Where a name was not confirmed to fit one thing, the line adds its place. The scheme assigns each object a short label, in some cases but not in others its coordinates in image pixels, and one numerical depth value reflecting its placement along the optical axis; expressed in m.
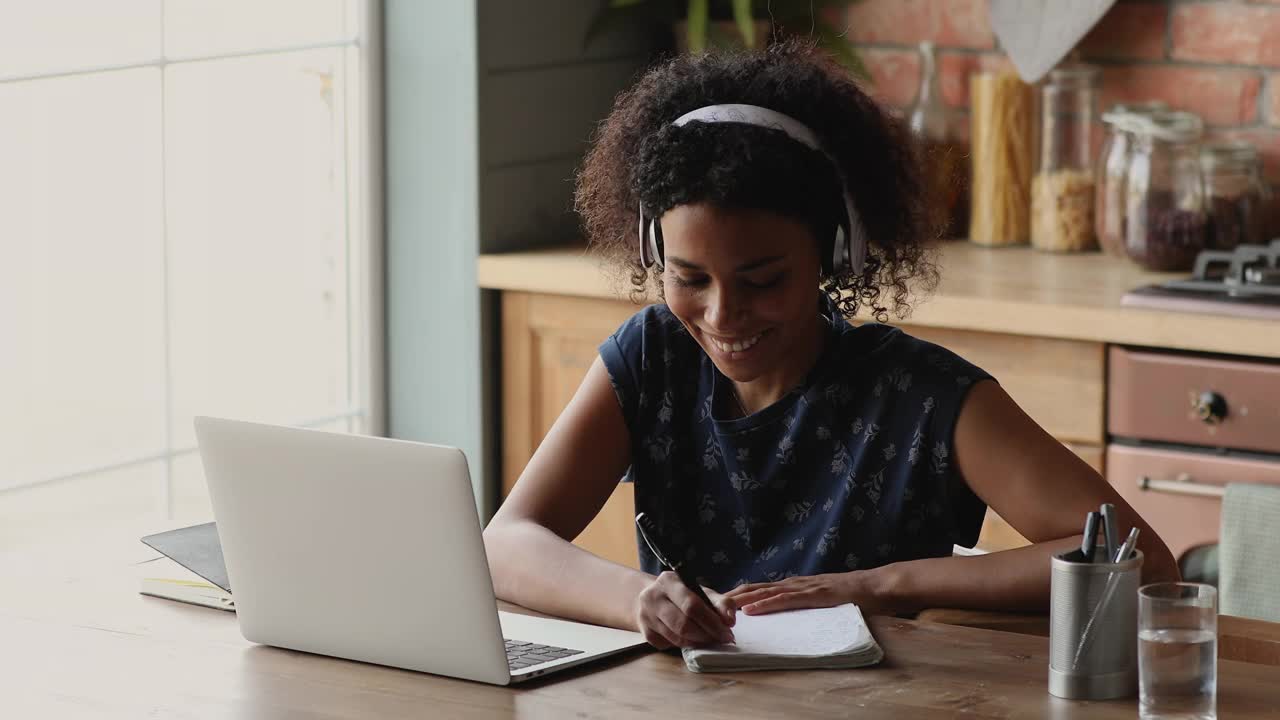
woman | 3.01
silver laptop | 2.74
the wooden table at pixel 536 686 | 2.68
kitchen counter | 3.99
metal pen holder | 2.66
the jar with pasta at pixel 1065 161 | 4.71
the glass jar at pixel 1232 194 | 4.41
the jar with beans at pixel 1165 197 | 4.34
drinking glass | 2.62
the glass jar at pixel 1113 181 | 4.50
